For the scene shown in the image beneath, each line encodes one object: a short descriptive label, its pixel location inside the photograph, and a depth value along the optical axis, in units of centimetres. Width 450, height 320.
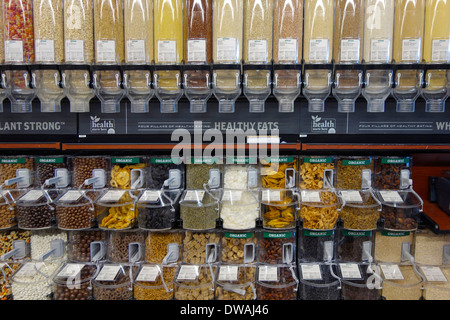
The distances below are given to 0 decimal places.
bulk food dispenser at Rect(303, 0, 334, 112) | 190
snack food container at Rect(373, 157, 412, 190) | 209
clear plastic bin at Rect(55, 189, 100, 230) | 203
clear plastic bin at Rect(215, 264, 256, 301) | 202
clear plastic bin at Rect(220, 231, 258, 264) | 209
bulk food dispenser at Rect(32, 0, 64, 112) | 195
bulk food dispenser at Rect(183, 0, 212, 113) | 193
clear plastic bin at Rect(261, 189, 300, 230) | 205
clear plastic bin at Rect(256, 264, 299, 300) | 202
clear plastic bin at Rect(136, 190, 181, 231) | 200
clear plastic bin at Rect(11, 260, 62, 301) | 206
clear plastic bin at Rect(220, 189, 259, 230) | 204
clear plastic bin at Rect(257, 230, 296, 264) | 210
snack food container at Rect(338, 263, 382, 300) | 201
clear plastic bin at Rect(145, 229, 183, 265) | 209
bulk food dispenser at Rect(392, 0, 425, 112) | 188
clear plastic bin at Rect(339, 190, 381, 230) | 200
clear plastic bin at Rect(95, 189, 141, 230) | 205
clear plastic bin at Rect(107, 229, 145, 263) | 211
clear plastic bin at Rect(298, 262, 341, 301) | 202
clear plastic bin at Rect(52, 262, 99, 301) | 204
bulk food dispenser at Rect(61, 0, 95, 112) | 195
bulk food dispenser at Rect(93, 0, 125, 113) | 195
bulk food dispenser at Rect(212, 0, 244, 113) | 191
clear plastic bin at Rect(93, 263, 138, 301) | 203
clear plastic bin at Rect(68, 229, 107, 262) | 212
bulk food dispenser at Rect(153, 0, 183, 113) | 194
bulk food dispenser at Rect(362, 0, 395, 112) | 189
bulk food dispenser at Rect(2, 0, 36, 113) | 197
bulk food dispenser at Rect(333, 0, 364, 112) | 190
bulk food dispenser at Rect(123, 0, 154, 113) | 194
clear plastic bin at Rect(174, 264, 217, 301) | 202
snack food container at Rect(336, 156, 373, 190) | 208
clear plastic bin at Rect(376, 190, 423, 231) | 200
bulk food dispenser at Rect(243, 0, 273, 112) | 192
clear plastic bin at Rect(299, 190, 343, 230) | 200
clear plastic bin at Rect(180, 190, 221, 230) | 201
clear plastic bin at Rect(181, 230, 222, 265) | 209
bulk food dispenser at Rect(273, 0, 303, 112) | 192
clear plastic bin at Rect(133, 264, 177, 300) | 202
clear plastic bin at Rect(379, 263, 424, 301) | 200
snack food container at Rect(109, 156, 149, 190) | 213
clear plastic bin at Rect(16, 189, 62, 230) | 205
